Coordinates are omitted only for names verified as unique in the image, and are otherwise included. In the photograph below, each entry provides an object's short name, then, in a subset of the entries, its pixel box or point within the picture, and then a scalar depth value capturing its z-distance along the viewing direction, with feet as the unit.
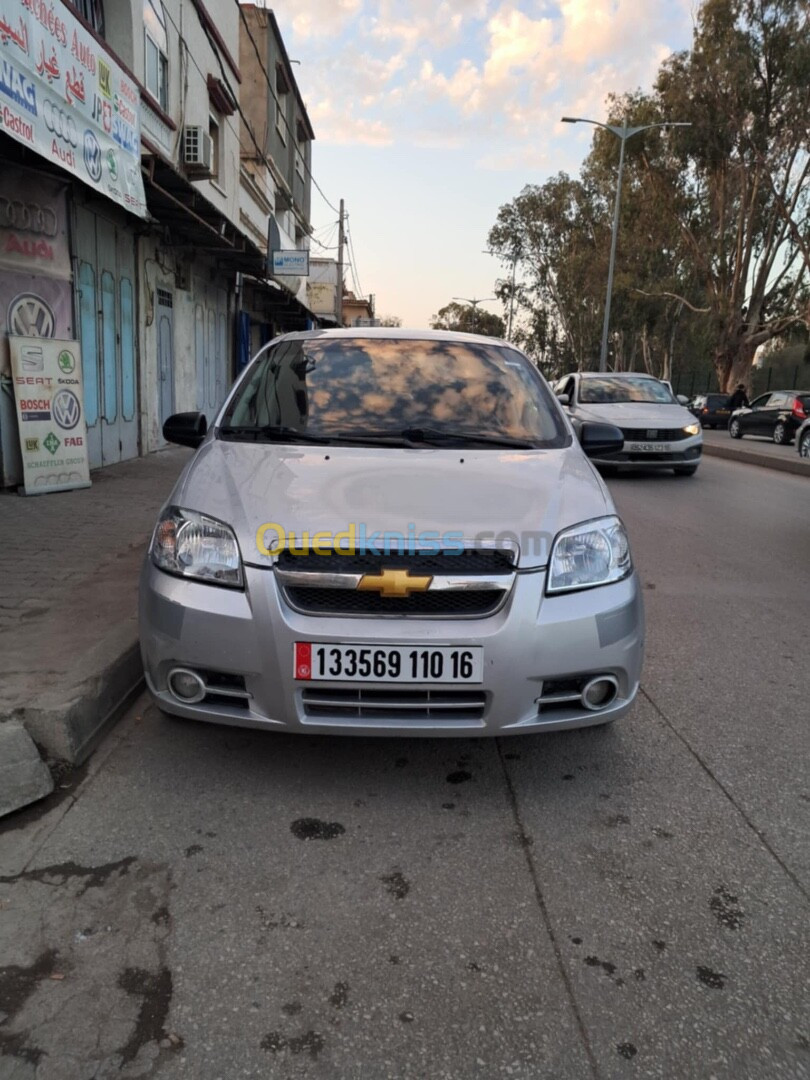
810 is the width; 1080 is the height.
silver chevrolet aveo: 8.28
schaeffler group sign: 24.68
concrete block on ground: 8.71
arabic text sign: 18.80
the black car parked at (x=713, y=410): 102.78
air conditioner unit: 42.57
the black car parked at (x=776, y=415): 67.15
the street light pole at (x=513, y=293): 159.43
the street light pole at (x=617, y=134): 94.31
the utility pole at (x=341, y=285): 114.93
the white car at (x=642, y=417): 39.24
